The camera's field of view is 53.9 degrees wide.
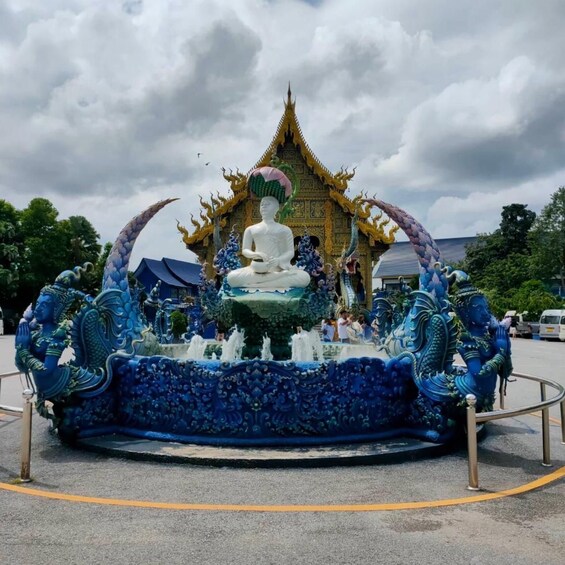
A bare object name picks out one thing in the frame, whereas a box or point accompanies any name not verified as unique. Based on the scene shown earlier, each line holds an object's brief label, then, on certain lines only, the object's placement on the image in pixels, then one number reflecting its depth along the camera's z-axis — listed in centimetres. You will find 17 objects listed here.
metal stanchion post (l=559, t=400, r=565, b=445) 661
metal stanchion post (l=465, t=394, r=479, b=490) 498
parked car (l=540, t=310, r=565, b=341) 3106
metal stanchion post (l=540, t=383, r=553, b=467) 586
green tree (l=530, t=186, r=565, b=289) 4106
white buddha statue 843
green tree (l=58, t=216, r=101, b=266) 3981
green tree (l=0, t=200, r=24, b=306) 3672
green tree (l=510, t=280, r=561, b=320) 3581
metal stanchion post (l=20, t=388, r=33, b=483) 516
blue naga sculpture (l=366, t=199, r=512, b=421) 609
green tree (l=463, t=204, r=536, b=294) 4900
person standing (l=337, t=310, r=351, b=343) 1684
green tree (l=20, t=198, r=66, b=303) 3806
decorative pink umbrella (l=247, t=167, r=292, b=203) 884
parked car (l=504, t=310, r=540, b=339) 3488
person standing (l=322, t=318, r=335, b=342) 1759
